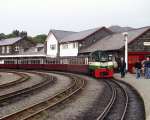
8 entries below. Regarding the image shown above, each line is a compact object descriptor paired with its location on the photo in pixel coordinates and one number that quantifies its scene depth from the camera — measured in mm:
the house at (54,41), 62991
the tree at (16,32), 143250
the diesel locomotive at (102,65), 31594
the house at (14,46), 80269
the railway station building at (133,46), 39903
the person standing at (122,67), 29753
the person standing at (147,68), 26806
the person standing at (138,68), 27344
